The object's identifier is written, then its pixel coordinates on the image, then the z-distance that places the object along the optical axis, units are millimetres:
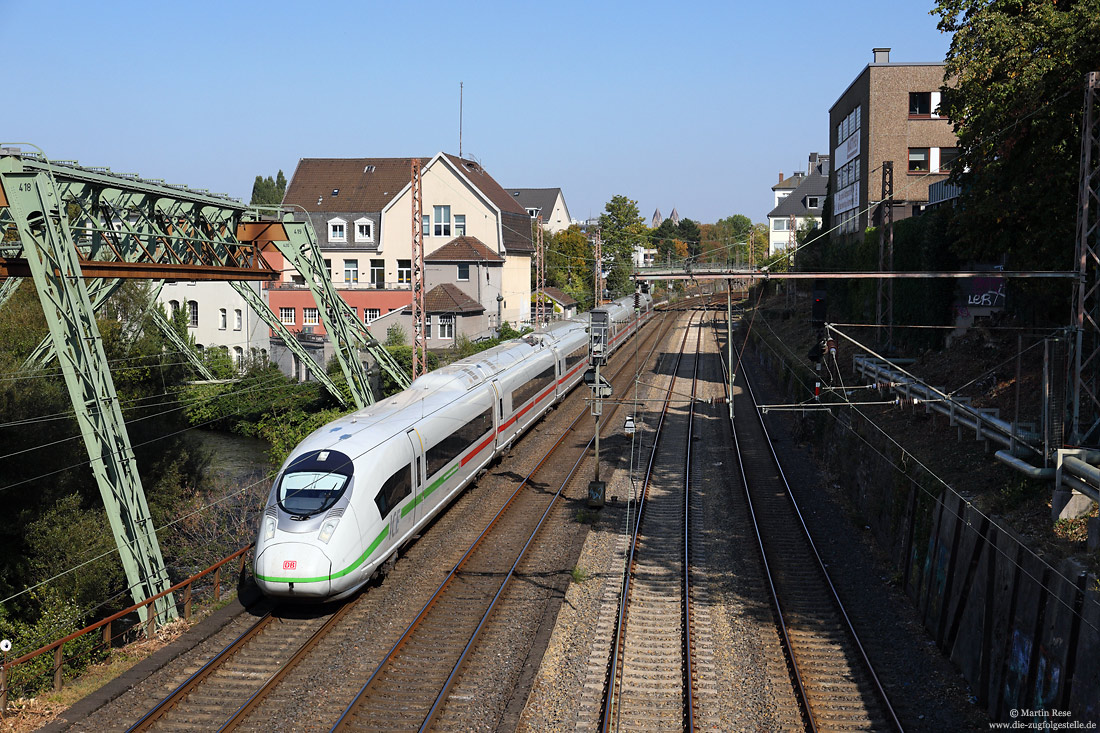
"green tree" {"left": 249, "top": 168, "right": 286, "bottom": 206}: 134000
